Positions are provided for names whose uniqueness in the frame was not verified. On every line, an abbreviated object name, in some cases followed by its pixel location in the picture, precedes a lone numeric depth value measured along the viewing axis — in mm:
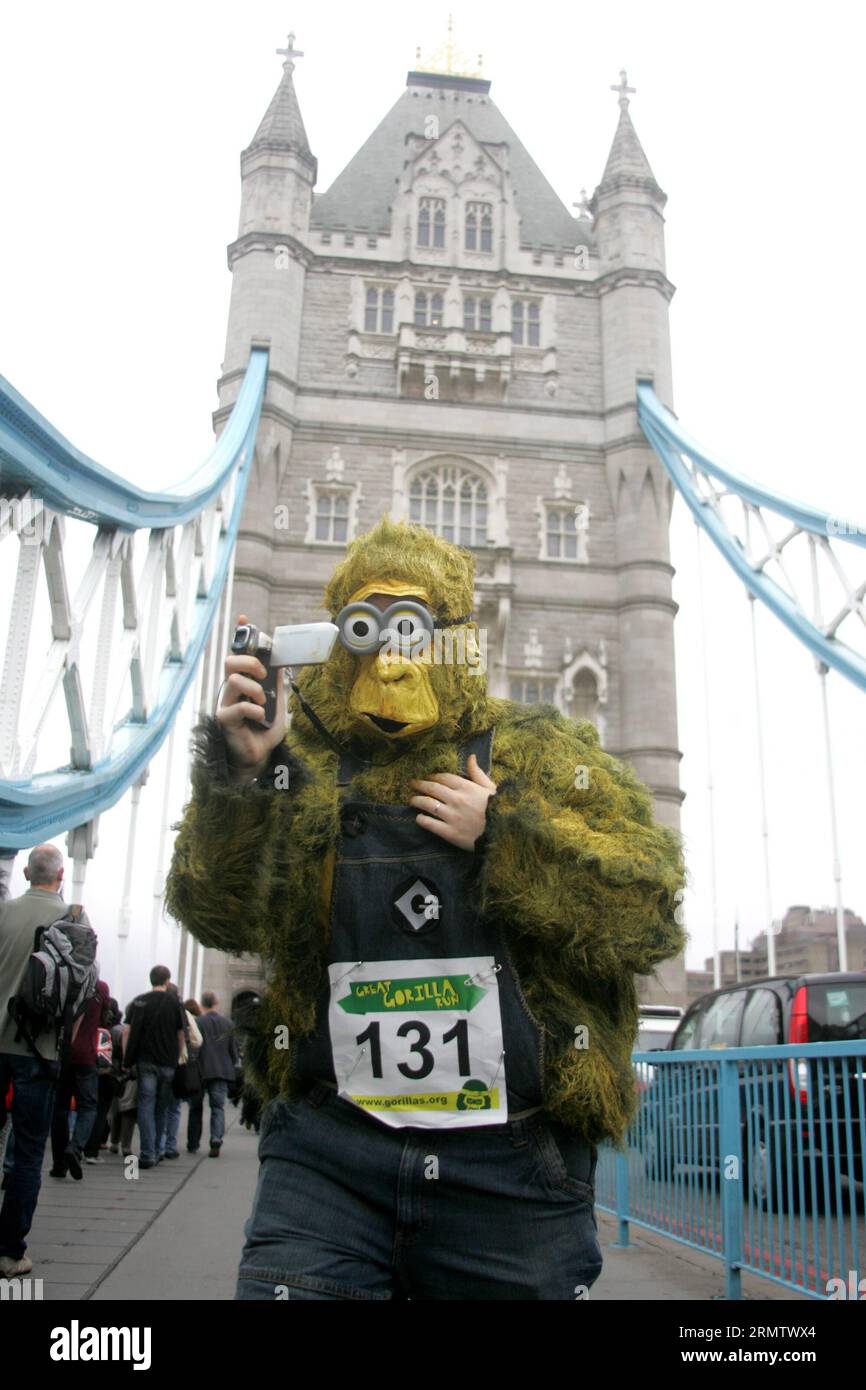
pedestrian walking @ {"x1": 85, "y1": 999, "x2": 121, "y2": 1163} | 7234
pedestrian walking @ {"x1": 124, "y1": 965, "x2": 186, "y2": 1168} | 7090
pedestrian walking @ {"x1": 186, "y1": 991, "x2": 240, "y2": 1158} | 7918
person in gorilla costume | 1718
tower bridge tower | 20453
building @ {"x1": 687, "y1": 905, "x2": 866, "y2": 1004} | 24500
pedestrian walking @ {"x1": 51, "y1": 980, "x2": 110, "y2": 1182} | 6004
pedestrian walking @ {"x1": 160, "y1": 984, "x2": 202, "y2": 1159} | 7715
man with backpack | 3678
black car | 3330
